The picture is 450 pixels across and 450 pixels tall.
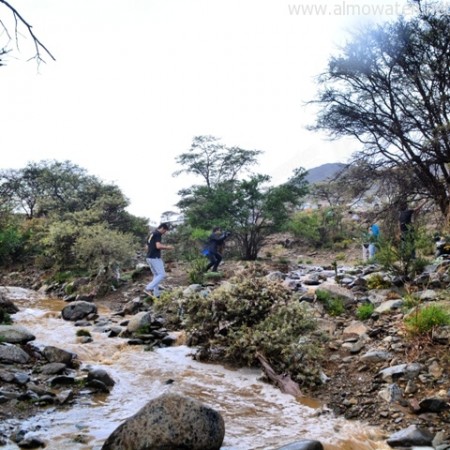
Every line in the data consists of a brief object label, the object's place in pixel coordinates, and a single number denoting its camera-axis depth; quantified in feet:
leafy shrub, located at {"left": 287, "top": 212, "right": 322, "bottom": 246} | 74.43
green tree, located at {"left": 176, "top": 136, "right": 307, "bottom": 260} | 63.36
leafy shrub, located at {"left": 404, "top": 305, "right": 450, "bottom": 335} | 18.80
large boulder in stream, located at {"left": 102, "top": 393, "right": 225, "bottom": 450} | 12.26
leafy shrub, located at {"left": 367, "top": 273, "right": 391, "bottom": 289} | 30.70
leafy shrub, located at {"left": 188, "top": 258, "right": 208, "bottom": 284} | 44.69
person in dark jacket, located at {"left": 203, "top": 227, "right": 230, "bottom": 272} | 47.11
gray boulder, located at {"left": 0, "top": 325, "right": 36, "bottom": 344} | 23.26
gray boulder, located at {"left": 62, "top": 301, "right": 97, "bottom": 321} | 34.60
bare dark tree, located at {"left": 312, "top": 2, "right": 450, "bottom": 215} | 43.04
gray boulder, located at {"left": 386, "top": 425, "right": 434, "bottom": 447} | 13.29
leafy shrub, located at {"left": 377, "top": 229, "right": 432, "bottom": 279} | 29.25
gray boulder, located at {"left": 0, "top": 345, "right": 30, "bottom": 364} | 20.39
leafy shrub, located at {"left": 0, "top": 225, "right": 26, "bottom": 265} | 56.73
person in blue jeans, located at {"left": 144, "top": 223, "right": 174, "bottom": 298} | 35.96
